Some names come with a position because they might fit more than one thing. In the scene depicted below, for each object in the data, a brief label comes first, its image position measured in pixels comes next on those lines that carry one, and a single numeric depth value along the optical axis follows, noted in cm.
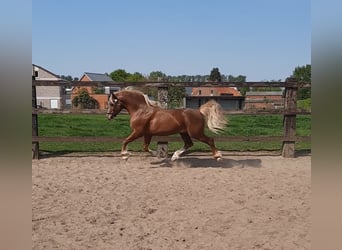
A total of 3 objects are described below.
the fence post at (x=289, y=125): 663
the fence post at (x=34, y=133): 634
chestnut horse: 583
